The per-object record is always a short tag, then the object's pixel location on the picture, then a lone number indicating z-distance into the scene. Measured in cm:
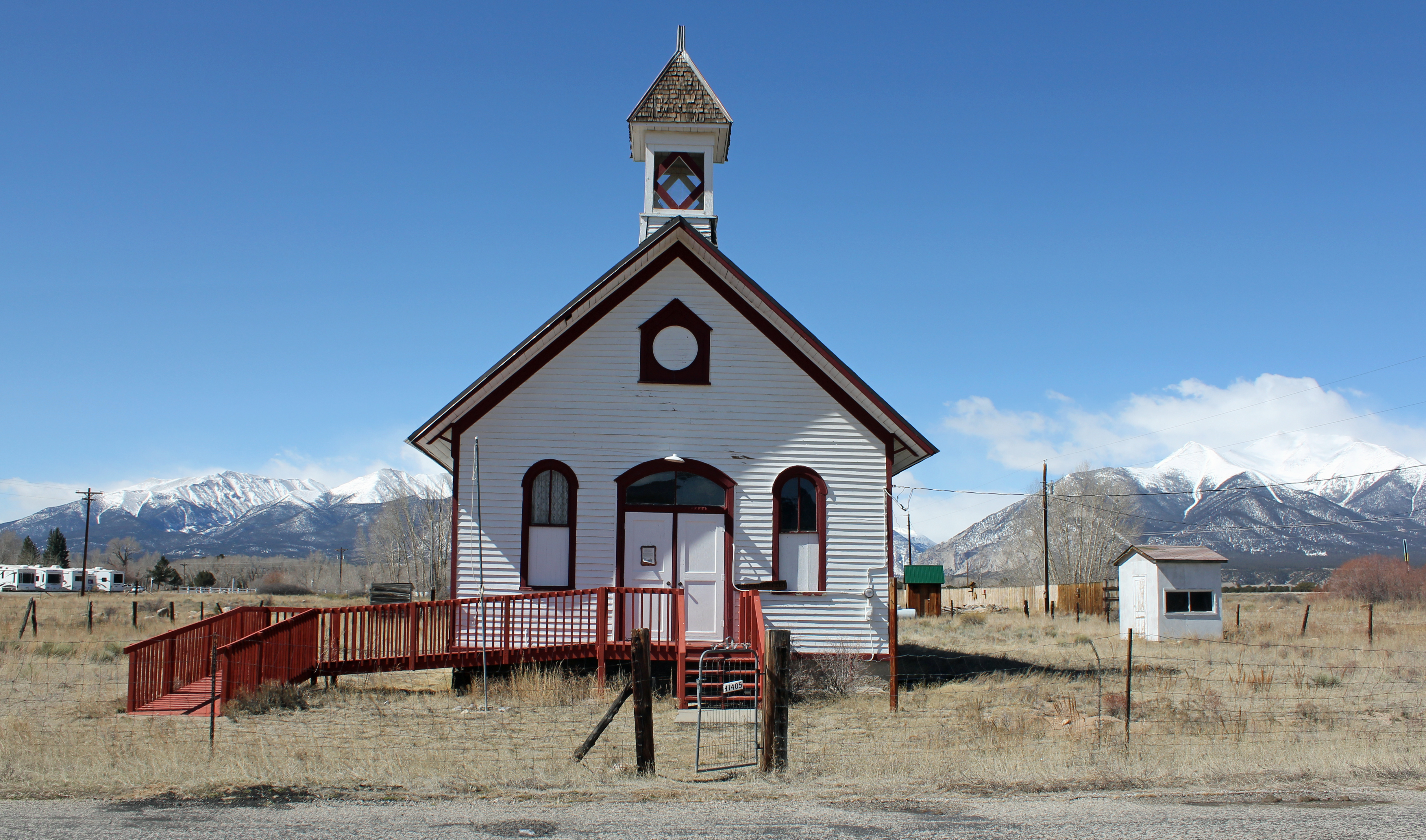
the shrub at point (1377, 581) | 5756
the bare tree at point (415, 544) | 7762
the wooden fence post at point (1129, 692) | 1145
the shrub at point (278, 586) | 9931
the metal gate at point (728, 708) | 1095
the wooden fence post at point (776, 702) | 978
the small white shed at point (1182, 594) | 2969
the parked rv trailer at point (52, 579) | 9550
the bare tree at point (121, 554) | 11181
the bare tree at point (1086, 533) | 7638
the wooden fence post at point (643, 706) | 984
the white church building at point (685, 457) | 1775
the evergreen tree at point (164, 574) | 10756
